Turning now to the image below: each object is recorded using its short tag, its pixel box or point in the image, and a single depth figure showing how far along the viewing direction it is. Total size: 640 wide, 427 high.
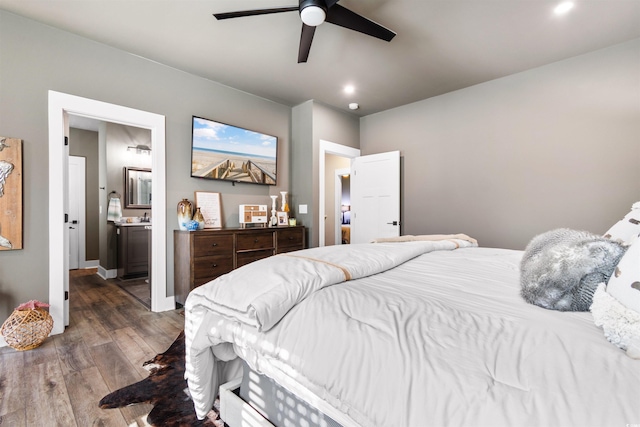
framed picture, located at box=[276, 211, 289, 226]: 4.13
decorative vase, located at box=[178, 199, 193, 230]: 3.25
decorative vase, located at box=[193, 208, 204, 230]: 3.30
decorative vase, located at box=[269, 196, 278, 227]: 4.04
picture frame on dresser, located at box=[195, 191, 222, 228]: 3.51
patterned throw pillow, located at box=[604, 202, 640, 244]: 1.21
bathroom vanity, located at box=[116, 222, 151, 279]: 4.68
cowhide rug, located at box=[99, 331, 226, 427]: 1.49
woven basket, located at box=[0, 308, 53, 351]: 2.19
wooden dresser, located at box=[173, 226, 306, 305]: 3.06
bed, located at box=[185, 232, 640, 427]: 0.62
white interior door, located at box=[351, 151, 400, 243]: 4.33
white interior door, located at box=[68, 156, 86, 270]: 5.41
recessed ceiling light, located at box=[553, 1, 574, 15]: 2.25
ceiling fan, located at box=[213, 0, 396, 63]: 1.97
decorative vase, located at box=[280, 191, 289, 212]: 4.18
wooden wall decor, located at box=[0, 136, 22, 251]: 2.37
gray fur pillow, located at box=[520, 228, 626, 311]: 0.92
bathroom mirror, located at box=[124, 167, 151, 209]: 5.10
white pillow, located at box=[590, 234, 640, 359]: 0.68
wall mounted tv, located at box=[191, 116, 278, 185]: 3.49
